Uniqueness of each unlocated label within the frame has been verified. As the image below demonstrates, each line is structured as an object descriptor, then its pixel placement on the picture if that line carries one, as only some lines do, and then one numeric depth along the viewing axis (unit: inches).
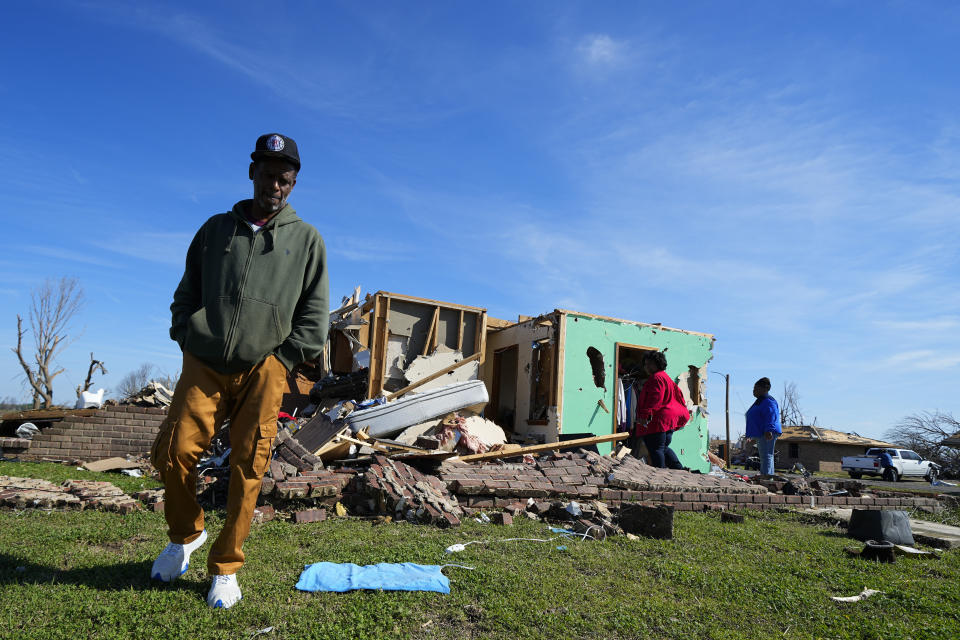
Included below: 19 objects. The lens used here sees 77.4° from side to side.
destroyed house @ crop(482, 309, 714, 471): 442.6
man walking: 108.0
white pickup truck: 835.4
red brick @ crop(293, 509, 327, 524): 187.5
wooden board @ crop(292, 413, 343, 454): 282.0
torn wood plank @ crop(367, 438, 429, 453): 287.7
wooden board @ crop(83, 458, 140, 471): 315.6
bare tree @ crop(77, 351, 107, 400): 908.5
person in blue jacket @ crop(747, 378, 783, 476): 366.9
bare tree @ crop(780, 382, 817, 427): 1678.4
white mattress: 323.0
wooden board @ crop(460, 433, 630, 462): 302.8
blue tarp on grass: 116.8
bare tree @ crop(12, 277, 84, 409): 951.9
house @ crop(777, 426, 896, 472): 1143.0
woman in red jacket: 330.6
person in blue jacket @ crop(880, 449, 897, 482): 811.4
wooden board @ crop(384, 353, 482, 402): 391.9
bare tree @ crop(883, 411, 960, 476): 960.1
